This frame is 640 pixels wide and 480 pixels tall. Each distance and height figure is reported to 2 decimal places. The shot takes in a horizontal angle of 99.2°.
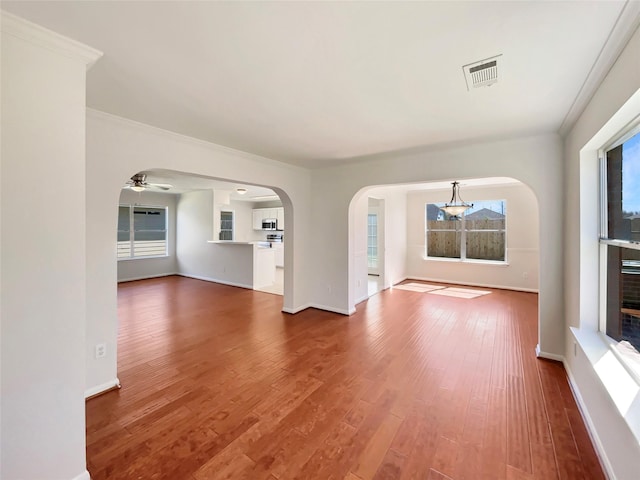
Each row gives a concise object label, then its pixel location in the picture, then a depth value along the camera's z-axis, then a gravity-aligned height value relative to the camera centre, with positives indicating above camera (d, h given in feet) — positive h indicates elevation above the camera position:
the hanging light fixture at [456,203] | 19.30 +3.05
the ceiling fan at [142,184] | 16.97 +3.93
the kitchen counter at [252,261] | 22.34 -1.93
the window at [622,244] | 5.81 -0.11
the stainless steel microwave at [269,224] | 32.48 +1.75
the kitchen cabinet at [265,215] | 32.18 +2.85
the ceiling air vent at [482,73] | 5.66 +3.66
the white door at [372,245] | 26.37 -0.65
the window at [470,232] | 22.68 +0.58
